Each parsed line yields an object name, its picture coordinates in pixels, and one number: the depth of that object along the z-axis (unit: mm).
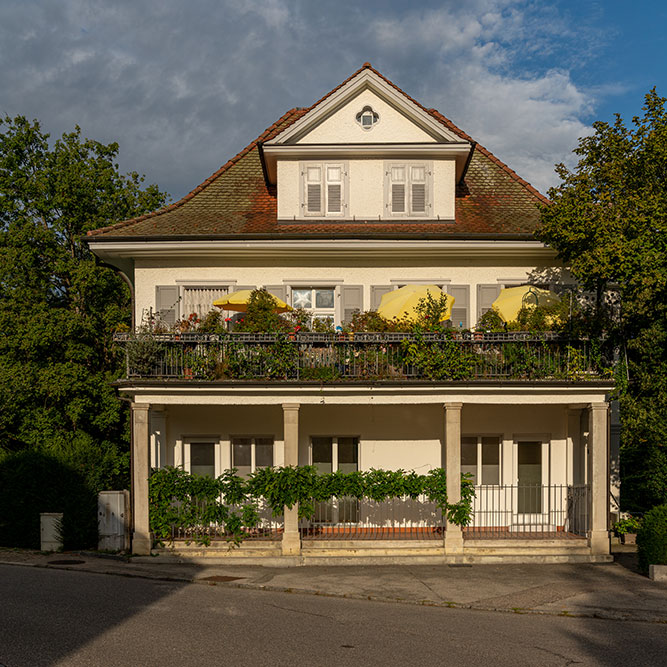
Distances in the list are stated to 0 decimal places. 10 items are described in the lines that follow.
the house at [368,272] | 18250
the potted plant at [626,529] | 18781
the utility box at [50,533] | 17562
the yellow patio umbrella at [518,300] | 17203
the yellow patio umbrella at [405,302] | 16875
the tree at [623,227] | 15219
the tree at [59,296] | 27797
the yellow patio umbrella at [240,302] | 17047
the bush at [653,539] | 14469
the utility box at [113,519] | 17219
